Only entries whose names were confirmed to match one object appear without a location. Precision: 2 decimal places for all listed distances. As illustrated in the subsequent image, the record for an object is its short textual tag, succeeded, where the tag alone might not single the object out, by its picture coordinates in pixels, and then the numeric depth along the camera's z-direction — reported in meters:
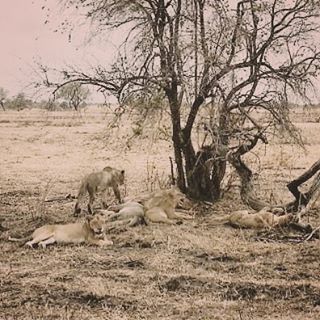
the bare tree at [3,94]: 82.75
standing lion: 11.81
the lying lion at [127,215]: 10.63
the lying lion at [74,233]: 9.34
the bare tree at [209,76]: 11.61
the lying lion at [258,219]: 10.46
